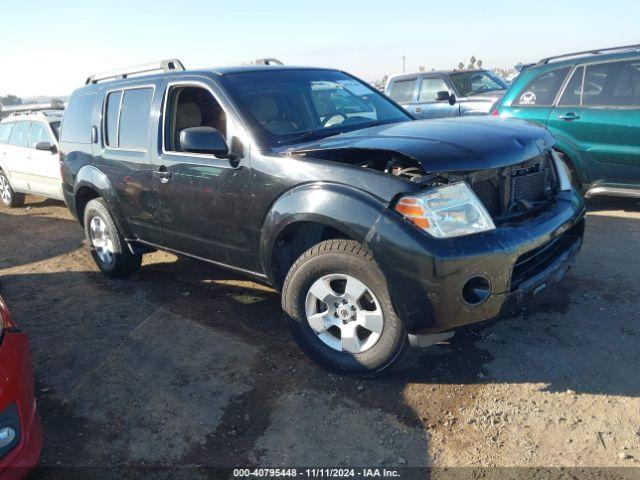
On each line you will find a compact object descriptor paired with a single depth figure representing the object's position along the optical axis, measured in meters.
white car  8.23
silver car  10.05
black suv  2.77
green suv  5.75
